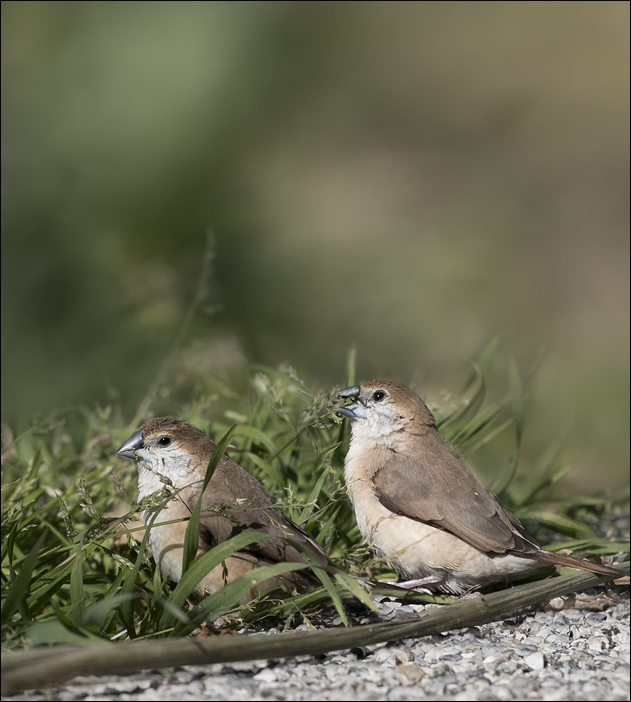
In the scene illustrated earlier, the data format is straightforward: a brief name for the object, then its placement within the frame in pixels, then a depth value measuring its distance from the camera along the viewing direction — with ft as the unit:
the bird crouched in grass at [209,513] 18.24
